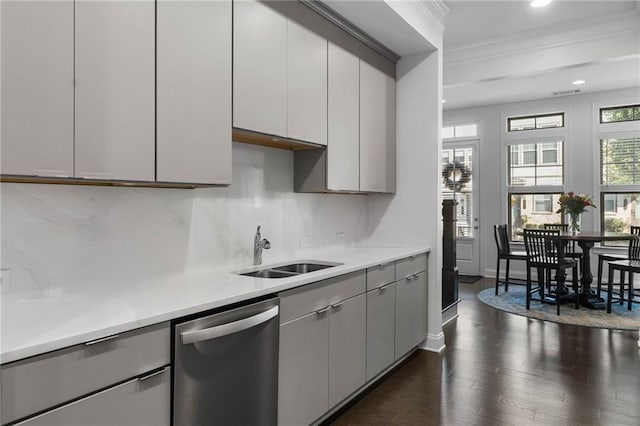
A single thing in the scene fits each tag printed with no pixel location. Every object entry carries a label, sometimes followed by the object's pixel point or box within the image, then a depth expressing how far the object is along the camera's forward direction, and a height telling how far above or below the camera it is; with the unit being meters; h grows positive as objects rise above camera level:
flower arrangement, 5.69 +0.14
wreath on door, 7.70 +0.71
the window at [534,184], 6.99 +0.53
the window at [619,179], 6.39 +0.57
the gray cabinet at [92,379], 1.17 -0.51
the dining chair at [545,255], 5.22 -0.50
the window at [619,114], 6.39 +1.56
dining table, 5.11 -0.42
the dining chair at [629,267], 4.84 -0.57
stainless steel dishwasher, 1.60 -0.64
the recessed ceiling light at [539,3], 3.74 +1.88
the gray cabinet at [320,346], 2.15 -0.75
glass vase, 5.75 -0.10
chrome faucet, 2.75 -0.22
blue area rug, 4.60 -1.14
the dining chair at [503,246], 6.12 -0.45
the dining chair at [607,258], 5.45 -0.55
